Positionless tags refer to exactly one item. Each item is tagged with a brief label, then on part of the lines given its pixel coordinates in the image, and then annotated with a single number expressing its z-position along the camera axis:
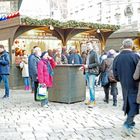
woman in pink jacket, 7.60
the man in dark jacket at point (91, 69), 7.67
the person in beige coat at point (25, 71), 11.63
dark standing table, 8.23
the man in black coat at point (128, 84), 5.17
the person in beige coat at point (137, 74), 4.91
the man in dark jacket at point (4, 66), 9.36
